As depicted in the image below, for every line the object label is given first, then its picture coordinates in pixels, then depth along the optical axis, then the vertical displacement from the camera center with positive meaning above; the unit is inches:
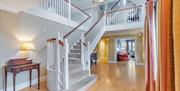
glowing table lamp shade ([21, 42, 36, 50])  102.2 +0.9
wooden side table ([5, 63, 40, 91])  85.4 -21.3
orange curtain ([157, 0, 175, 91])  16.4 -0.5
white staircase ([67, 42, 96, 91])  98.1 -37.4
